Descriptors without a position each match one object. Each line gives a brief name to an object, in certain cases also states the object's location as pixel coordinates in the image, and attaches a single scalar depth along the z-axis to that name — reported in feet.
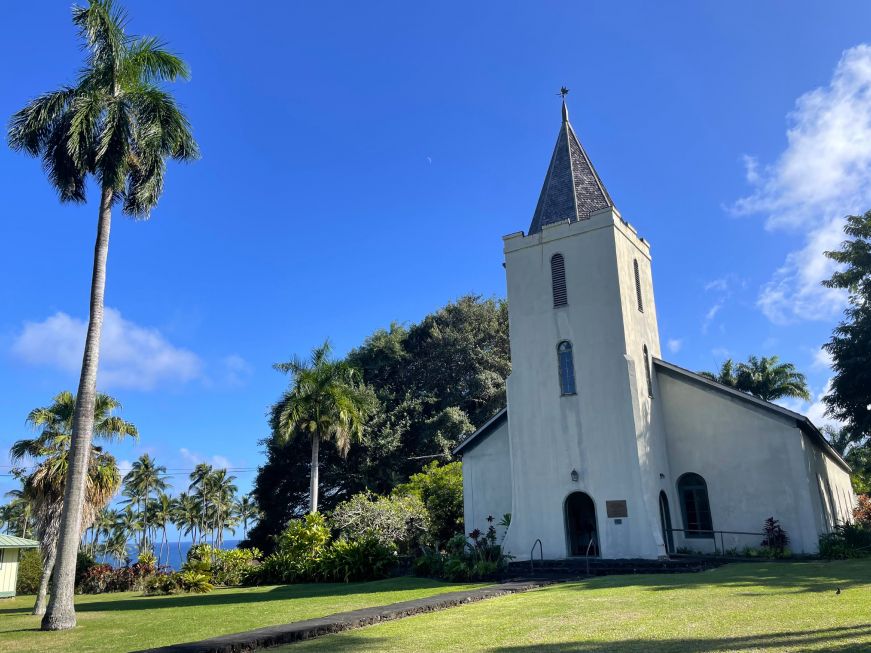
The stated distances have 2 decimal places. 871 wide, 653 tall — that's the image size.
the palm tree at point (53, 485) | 59.36
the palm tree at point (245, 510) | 276.82
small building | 92.43
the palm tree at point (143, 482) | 221.66
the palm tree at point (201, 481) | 237.04
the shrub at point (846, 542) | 62.85
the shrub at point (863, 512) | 97.63
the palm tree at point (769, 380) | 134.82
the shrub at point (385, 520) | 83.97
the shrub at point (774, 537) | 66.13
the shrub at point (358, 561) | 72.74
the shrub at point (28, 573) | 98.53
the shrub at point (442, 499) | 96.78
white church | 68.33
